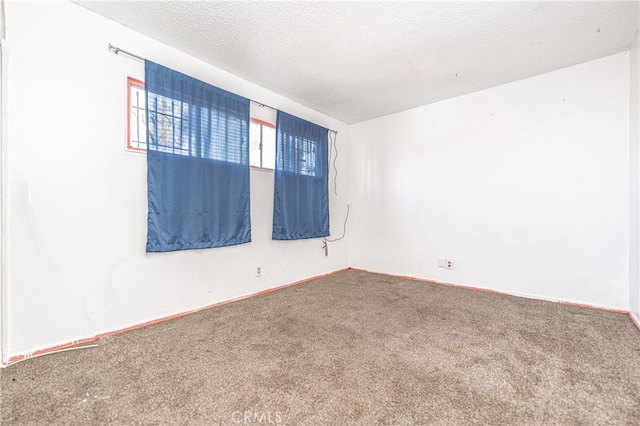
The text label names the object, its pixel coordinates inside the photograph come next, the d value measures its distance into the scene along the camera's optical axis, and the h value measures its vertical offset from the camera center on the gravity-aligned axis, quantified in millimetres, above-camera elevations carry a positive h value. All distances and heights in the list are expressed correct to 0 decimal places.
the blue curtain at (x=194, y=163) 2066 +431
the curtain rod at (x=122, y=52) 1908 +1206
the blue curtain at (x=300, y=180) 3025 +407
